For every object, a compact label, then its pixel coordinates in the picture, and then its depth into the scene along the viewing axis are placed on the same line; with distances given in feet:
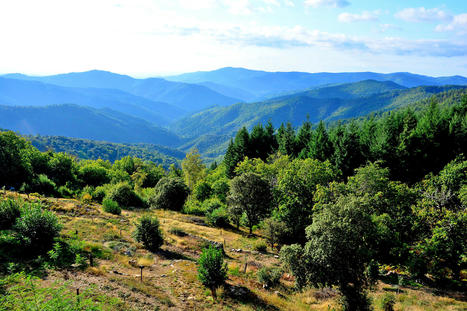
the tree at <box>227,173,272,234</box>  105.81
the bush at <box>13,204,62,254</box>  56.03
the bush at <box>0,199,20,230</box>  64.91
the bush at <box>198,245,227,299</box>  56.03
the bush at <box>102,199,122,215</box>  112.68
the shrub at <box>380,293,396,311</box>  57.57
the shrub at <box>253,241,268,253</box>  95.09
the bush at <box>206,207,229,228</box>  124.83
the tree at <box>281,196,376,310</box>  49.34
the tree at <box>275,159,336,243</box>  93.45
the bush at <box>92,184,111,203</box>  147.37
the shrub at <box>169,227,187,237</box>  95.35
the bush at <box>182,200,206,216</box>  147.54
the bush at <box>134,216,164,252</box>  75.51
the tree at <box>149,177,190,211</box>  148.87
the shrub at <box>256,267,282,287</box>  66.74
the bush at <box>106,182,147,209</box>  139.74
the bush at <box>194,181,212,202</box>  186.09
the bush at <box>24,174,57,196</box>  133.44
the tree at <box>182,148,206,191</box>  220.23
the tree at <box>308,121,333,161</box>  163.32
